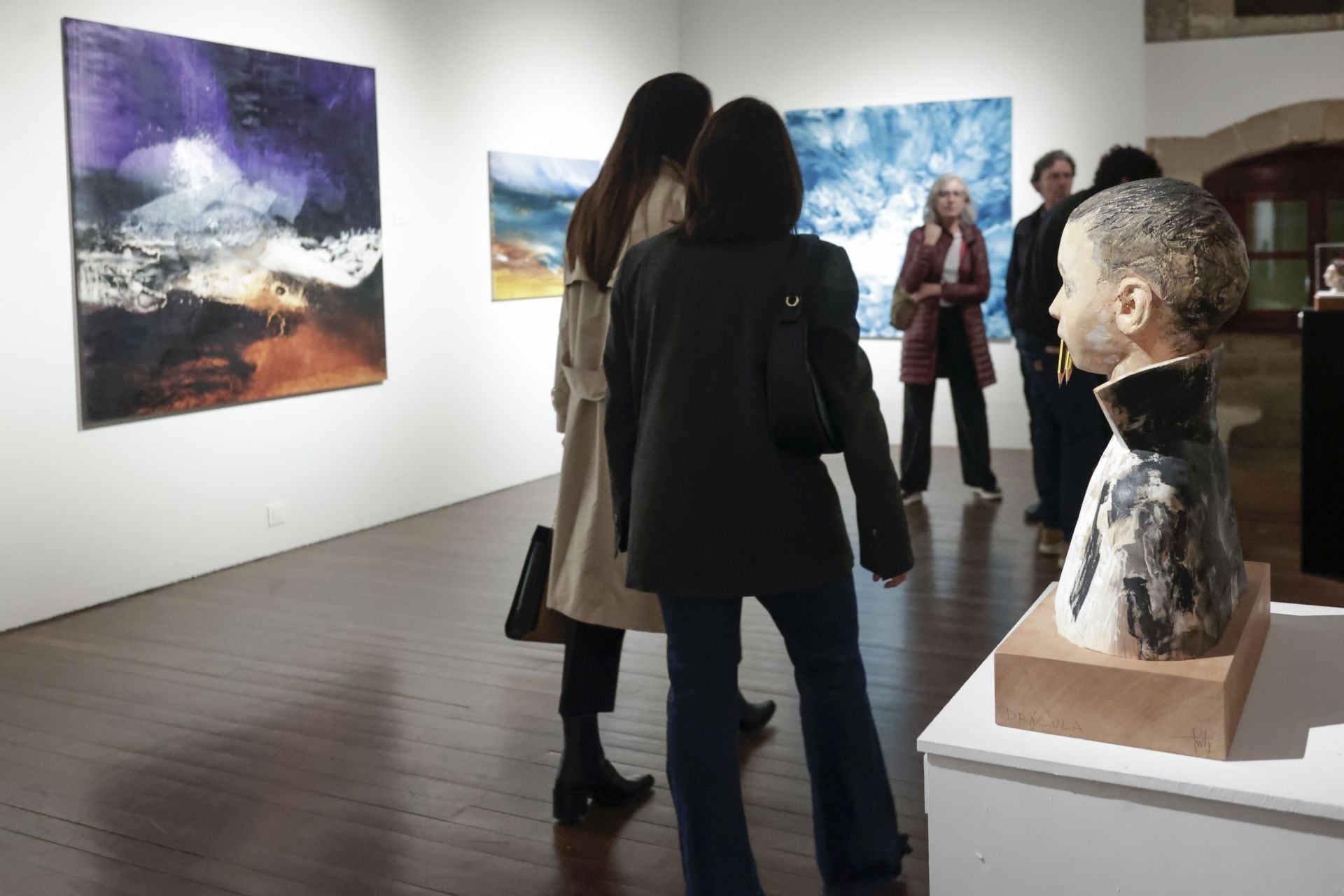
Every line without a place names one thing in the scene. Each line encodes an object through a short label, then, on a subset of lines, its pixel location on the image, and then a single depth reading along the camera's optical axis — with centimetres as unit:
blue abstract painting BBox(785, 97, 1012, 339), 875
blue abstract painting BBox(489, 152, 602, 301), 761
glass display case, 473
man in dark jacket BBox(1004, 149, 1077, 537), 501
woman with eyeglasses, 649
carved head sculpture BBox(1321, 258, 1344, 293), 506
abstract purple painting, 508
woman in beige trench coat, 251
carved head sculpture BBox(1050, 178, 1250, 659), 128
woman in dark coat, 197
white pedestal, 114
